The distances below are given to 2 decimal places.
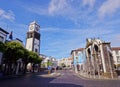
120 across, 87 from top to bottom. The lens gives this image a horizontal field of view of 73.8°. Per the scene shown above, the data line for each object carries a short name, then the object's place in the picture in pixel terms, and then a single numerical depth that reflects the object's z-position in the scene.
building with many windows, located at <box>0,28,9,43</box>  22.21
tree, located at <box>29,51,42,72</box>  28.72
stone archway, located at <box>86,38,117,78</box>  17.26
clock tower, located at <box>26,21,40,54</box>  43.42
